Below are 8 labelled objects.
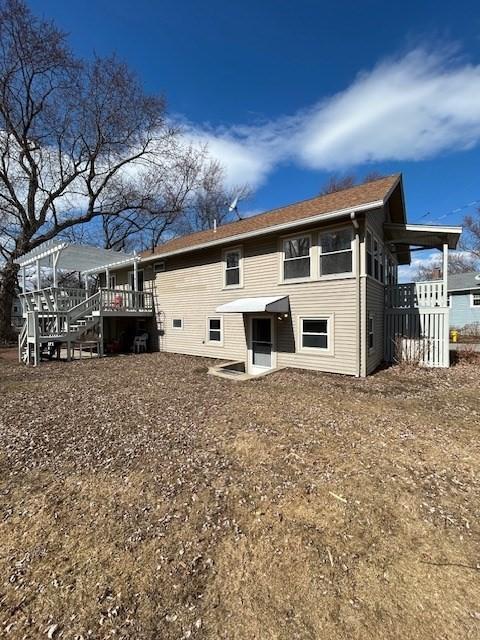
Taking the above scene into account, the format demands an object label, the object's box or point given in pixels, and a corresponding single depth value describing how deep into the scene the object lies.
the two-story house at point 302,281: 8.44
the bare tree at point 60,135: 18.41
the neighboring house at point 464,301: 21.69
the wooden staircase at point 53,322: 11.30
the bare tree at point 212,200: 29.21
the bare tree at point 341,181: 27.94
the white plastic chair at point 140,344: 14.47
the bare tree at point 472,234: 29.88
